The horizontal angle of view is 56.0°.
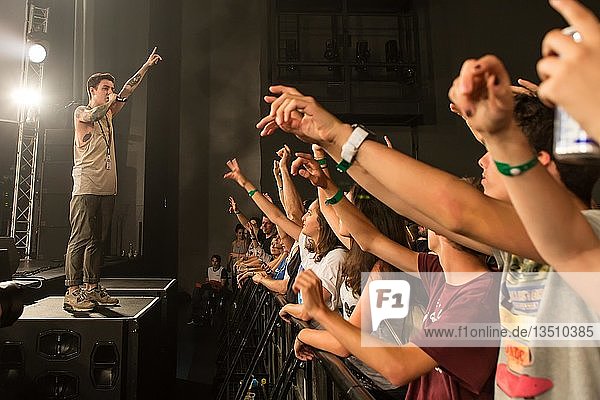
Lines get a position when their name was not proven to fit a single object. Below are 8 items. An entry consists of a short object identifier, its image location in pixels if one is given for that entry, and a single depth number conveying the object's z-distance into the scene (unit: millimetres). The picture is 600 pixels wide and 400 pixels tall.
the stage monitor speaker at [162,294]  3908
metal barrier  1079
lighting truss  5312
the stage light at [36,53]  5438
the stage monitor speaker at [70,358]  2594
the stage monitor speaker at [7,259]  2053
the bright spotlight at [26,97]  5363
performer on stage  2924
